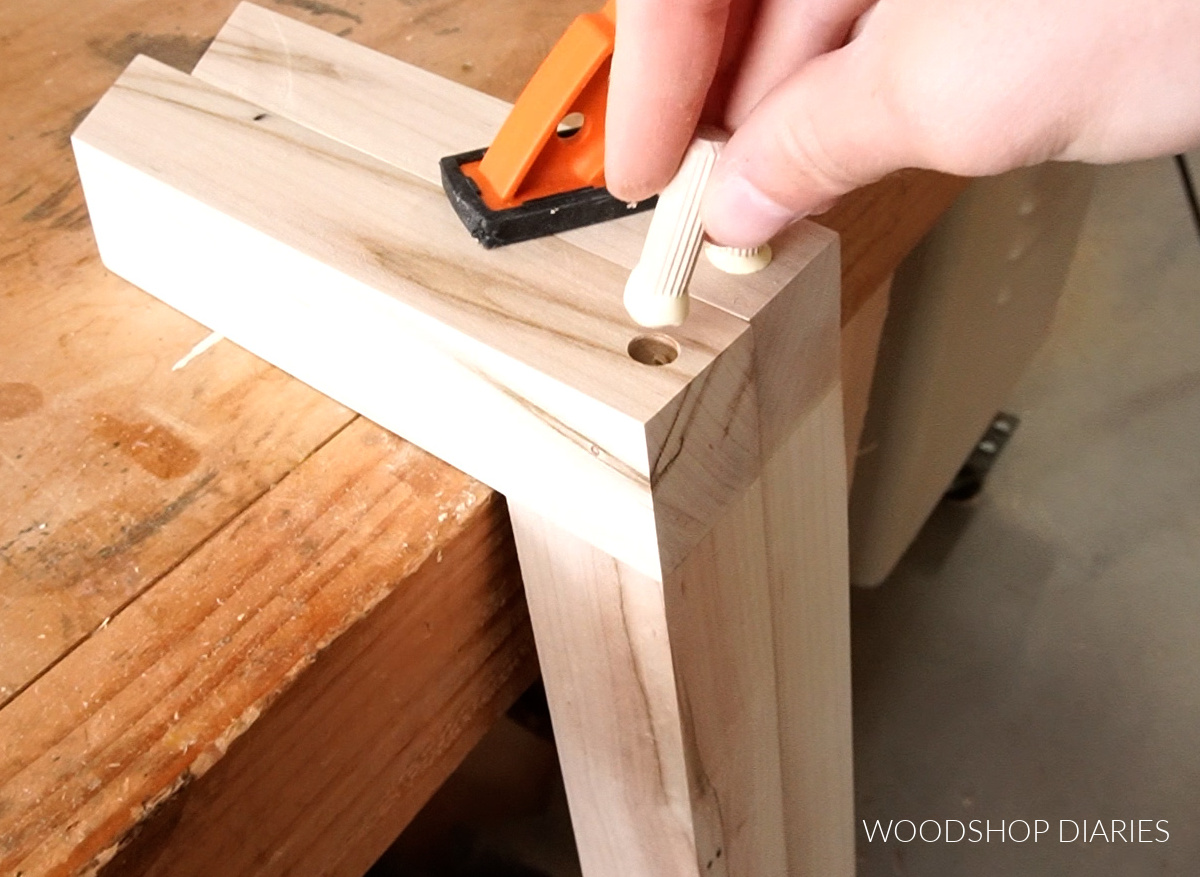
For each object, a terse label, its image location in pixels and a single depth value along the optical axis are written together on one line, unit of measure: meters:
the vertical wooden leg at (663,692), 0.44
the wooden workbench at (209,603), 0.37
